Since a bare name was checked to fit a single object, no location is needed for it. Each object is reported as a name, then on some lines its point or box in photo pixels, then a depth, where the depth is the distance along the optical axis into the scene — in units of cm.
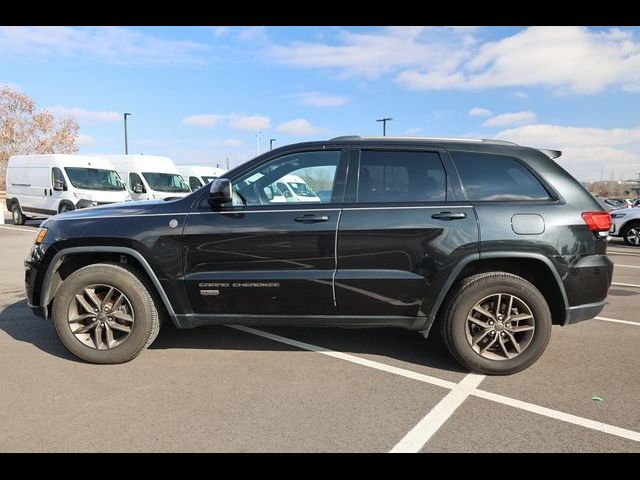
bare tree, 3931
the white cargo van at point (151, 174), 1762
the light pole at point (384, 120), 4469
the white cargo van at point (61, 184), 1539
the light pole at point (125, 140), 4054
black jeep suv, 374
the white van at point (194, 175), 2152
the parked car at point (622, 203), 2861
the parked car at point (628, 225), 1360
